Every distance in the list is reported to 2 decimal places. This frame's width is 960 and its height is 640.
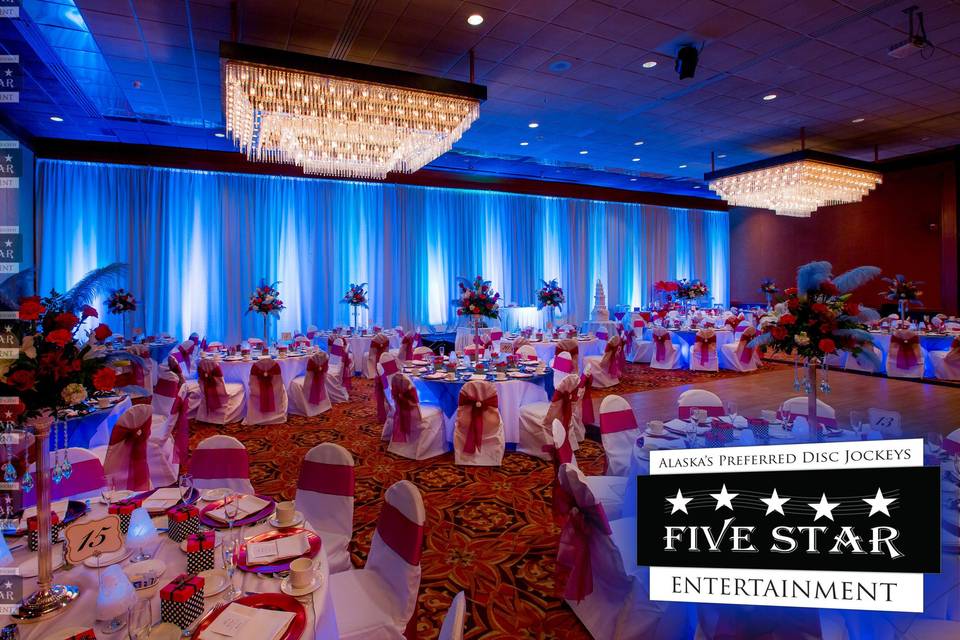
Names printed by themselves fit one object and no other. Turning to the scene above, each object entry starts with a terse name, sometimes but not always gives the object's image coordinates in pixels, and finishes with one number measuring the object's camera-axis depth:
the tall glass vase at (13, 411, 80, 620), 1.43
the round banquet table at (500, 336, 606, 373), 7.72
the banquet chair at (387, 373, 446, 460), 4.62
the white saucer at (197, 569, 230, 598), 1.49
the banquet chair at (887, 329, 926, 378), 7.38
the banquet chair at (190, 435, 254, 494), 2.69
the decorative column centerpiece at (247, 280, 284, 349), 6.94
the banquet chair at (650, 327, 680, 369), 9.18
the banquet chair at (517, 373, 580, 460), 4.33
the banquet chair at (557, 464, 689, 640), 2.14
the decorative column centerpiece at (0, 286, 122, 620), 1.48
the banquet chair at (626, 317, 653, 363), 9.85
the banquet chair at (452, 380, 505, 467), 4.48
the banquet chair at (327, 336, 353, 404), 6.89
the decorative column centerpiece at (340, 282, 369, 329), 9.33
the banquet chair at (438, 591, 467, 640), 1.11
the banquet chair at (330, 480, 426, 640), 1.82
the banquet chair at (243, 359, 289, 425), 5.79
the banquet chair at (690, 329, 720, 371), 8.81
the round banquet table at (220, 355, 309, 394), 6.23
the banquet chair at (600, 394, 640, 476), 3.37
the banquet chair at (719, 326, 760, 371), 8.59
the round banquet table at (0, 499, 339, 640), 1.38
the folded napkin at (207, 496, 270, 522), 1.97
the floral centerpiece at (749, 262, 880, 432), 2.63
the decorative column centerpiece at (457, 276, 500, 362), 5.74
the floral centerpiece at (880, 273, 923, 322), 7.89
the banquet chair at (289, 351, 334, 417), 6.15
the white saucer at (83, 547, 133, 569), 1.66
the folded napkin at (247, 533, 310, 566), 1.66
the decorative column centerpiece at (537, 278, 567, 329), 9.70
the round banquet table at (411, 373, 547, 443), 4.91
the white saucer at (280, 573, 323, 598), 1.49
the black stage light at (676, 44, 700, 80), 5.17
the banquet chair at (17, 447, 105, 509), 2.66
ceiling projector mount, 4.62
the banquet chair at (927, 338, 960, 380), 7.14
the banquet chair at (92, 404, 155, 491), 3.39
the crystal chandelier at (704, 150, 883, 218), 7.97
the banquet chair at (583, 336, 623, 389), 7.66
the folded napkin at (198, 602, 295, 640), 1.29
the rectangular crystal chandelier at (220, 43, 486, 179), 4.37
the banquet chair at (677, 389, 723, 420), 3.54
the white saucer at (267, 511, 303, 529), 1.89
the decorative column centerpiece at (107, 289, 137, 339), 7.82
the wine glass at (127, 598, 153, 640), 1.24
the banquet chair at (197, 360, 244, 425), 5.77
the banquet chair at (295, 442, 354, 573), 2.38
